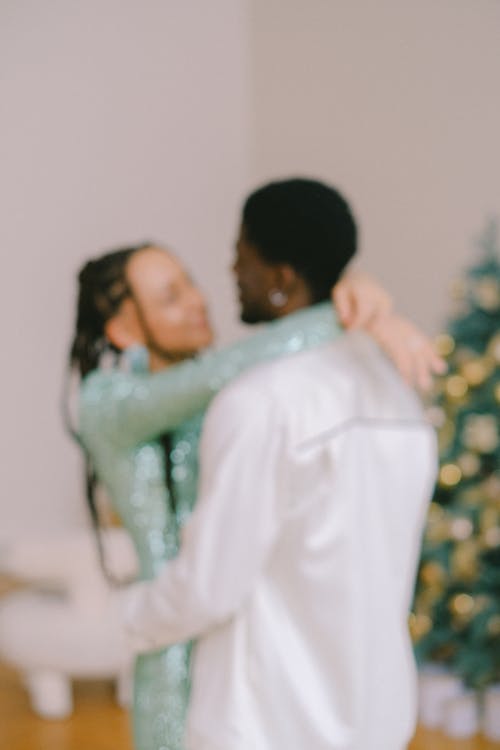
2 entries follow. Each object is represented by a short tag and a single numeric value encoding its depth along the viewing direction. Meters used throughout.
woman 2.47
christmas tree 4.75
